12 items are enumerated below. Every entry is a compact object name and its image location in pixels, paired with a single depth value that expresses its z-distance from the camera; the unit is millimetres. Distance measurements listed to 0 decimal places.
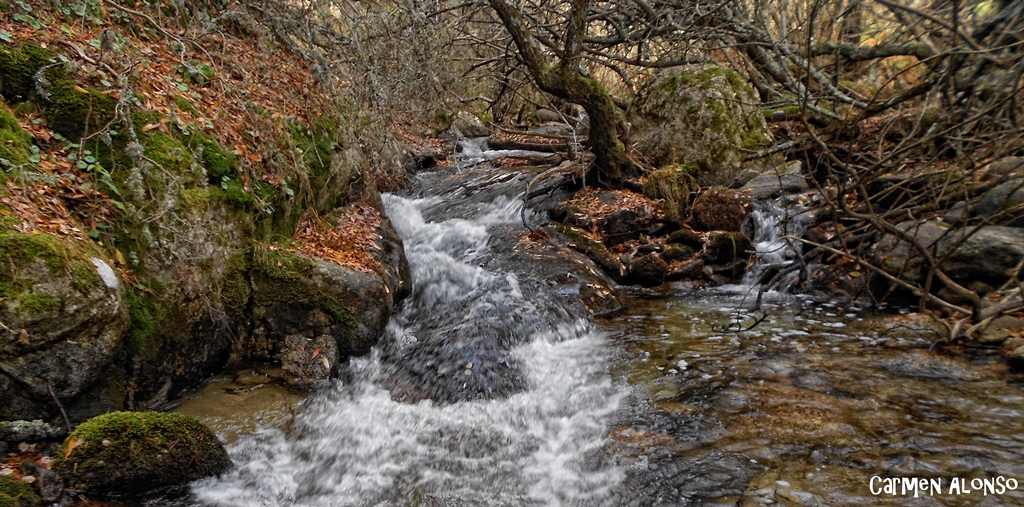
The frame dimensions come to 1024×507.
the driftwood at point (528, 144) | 12153
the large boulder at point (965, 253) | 5496
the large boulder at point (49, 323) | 3287
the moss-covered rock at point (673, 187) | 9172
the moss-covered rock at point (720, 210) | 8656
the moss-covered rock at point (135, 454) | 3188
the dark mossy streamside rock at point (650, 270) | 7855
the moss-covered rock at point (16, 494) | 2852
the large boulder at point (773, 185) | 9250
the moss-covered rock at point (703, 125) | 10234
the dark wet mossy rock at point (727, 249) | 8156
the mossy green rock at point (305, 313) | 5215
